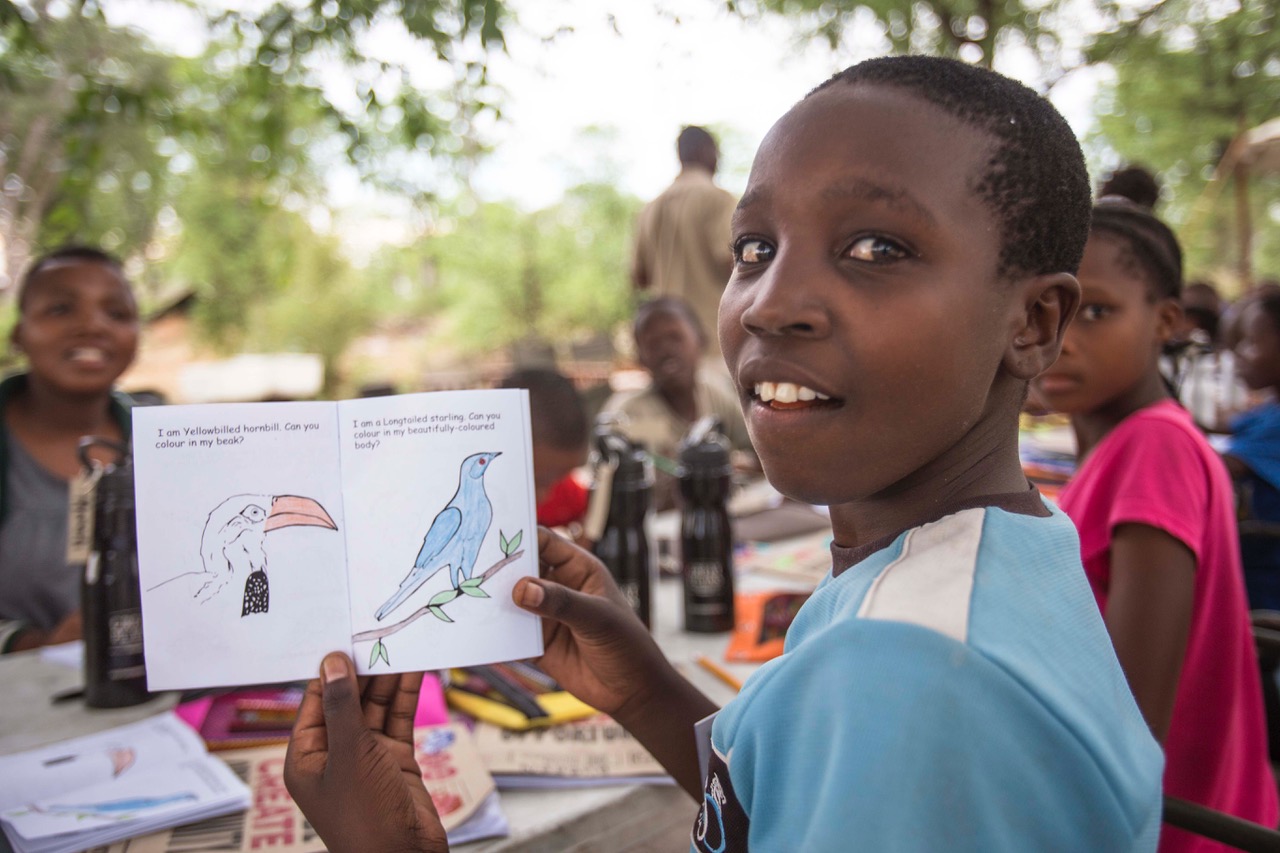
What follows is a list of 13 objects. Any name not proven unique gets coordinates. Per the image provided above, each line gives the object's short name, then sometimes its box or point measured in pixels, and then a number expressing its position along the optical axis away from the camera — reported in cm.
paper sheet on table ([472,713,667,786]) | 133
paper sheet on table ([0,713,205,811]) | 130
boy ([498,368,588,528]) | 259
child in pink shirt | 140
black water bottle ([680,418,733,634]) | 190
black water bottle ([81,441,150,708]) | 160
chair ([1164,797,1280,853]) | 109
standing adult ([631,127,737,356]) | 492
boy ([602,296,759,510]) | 382
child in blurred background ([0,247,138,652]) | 237
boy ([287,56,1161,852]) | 59
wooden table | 122
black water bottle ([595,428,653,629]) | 188
